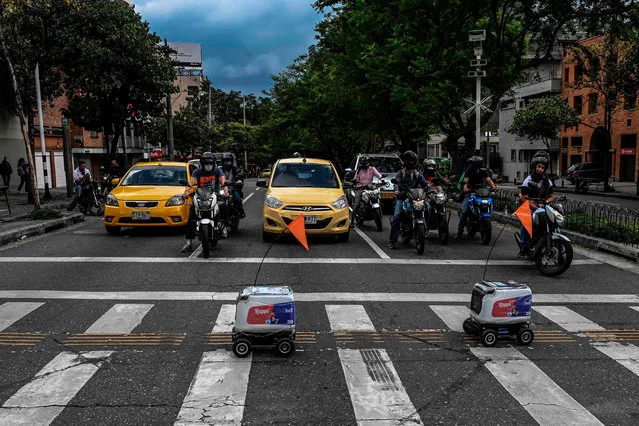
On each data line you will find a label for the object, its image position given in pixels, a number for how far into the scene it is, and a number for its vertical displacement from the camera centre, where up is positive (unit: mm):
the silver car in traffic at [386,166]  19922 -402
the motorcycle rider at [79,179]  19578 -601
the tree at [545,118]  44250 +2435
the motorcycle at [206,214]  10859 -1026
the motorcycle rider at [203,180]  11406 -431
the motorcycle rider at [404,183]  11945 -570
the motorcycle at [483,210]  12336 -1158
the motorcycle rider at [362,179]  15605 -622
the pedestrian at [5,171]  31531 -480
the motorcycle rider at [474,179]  12588 -556
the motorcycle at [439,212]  12477 -1227
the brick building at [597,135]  46438 +1228
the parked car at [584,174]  35728 -1550
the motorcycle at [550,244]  9266 -1413
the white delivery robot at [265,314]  5598 -1425
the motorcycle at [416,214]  11461 -1167
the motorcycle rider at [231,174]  14438 -410
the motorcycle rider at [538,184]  9797 -529
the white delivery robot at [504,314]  5922 -1555
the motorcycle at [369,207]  15180 -1314
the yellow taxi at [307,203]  12422 -956
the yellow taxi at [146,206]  13727 -1059
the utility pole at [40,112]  24203 +1950
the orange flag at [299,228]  6660 -785
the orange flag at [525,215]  8281 -856
